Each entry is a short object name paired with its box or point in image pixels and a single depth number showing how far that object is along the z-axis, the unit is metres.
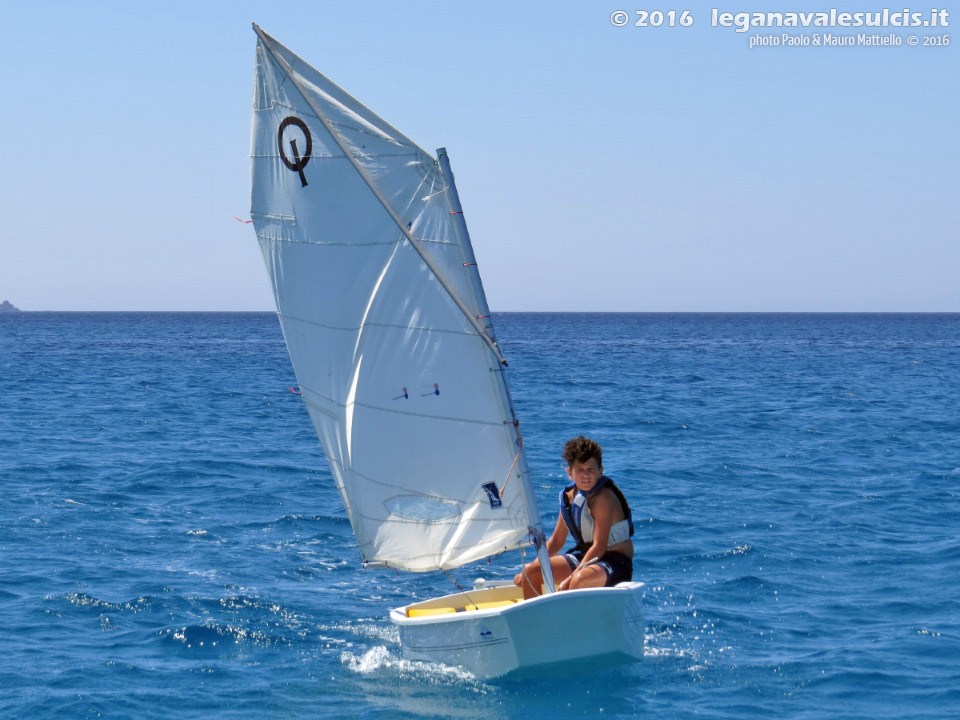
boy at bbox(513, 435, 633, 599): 18.55
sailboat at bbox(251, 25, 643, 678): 17.89
